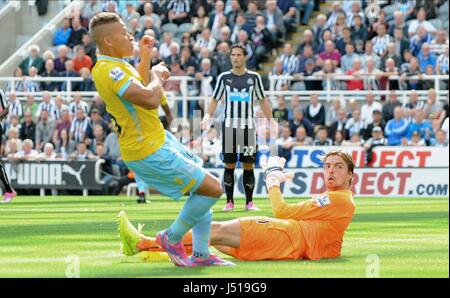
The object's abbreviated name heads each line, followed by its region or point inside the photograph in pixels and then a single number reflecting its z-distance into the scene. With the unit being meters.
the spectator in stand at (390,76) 27.84
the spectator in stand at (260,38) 30.59
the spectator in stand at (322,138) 27.22
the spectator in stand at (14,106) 30.72
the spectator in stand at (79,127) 29.73
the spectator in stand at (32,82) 31.38
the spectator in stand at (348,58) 28.92
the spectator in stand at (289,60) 29.56
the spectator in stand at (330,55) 29.03
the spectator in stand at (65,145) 29.70
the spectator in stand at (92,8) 33.75
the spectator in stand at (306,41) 29.70
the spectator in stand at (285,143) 27.27
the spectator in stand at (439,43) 28.36
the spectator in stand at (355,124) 27.39
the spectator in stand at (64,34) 33.28
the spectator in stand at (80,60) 31.61
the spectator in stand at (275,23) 31.08
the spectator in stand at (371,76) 28.00
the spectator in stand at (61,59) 31.88
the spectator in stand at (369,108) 27.52
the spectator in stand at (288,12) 31.42
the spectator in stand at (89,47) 32.44
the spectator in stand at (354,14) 29.76
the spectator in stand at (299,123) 27.92
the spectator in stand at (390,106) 27.52
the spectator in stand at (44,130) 30.14
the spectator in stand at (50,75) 31.64
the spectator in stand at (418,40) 28.58
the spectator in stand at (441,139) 26.39
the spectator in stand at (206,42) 30.92
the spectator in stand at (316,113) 28.09
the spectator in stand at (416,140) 26.61
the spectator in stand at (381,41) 28.91
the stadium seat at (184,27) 32.56
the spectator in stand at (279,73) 29.00
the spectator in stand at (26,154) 29.25
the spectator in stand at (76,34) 33.03
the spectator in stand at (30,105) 30.91
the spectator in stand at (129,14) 32.47
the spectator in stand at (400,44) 28.55
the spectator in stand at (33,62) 32.16
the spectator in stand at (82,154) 29.11
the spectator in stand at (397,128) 26.94
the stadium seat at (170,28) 32.69
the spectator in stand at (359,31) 29.45
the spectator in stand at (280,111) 28.20
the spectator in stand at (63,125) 29.94
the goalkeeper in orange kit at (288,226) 10.63
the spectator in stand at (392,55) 28.44
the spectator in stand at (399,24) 28.98
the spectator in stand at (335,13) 30.11
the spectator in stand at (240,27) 30.91
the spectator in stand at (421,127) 26.84
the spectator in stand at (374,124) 27.22
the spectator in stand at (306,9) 31.70
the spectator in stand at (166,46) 30.77
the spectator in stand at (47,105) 30.41
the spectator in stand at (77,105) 30.12
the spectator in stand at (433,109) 27.08
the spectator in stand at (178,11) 32.72
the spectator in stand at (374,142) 26.73
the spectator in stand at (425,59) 28.14
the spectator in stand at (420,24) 28.95
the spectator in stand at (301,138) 27.36
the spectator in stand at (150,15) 32.23
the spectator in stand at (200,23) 32.06
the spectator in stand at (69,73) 31.38
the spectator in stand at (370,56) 28.62
